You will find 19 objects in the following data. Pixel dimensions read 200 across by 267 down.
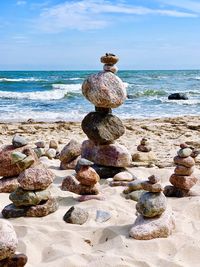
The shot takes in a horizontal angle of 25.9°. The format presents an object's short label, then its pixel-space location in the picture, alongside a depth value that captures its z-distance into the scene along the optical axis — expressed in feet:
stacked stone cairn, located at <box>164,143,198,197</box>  15.92
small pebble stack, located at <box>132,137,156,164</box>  22.34
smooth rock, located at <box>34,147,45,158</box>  22.37
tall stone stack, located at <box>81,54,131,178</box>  18.51
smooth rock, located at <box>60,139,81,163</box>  20.17
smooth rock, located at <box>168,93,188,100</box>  67.05
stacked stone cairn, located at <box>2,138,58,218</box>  13.56
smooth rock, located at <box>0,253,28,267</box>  9.53
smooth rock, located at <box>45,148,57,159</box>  23.09
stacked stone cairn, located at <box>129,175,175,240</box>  12.07
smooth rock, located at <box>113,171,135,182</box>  17.95
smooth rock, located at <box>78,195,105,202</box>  15.39
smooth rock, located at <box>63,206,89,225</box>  13.16
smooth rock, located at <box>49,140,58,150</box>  24.79
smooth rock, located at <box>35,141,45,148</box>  23.20
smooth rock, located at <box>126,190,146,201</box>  15.66
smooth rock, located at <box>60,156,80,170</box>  20.30
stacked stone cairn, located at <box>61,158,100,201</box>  15.71
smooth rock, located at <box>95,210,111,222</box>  13.46
